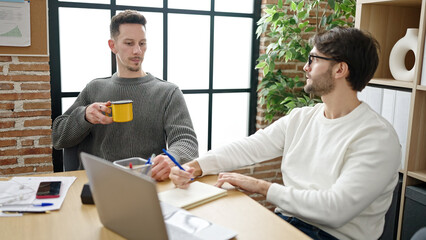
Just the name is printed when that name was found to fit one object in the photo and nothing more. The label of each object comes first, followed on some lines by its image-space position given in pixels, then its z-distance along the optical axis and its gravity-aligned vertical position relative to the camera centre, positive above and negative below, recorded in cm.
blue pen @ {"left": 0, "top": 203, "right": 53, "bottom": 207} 131 -48
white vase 214 +6
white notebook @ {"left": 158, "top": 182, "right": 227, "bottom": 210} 134 -47
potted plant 286 +15
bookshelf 203 +3
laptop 90 -38
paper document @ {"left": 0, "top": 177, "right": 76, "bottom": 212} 130 -48
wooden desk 114 -49
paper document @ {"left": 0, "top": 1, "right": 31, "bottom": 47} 230 +19
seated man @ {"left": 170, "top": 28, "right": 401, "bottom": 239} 141 -37
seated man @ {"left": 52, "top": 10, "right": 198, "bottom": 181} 209 -28
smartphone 139 -47
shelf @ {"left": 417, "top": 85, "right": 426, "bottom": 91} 197 -10
